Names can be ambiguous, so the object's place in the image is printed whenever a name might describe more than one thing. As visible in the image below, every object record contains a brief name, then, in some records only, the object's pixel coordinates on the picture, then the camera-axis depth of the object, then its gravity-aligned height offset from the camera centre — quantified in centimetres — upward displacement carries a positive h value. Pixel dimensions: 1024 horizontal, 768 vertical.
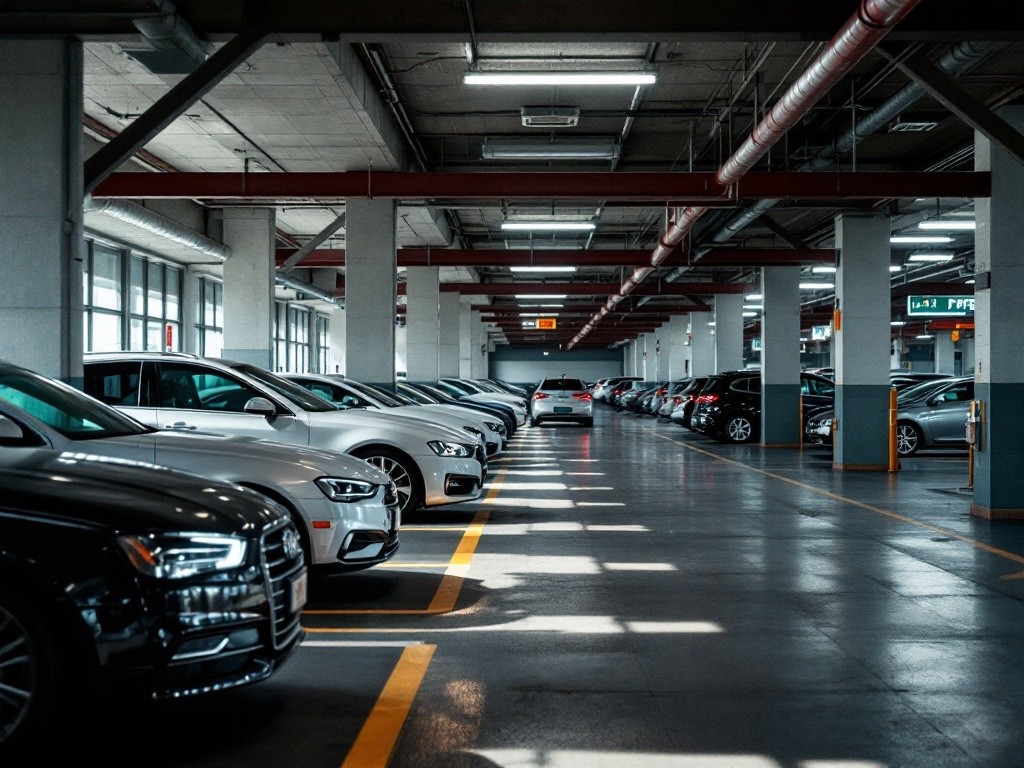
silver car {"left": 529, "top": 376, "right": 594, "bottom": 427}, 3075 -65
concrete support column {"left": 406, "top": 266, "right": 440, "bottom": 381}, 2759 +155
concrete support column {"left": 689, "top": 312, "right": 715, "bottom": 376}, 4297 +159
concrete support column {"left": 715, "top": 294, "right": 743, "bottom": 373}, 3553 +187
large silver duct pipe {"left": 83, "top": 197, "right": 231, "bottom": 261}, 1700 +283
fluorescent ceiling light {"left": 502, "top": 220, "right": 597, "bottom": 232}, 1925 +293
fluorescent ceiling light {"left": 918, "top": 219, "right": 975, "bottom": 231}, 1817 +280
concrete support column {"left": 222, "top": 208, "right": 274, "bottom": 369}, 2173 +200
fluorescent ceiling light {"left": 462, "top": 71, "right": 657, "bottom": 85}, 1033 +307
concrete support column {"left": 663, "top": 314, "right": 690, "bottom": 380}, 4884 +243
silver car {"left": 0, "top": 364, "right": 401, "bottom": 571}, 548 -52
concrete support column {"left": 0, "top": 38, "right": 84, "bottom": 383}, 836 +140
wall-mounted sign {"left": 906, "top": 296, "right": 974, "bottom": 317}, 2852 +211
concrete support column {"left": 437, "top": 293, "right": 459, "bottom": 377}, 3450 +170
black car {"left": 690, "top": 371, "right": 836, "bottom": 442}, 2433 -54
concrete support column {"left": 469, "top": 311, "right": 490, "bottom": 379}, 4725 +143
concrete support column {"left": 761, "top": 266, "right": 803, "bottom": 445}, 2338 -3
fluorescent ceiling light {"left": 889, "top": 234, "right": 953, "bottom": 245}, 2012 +279
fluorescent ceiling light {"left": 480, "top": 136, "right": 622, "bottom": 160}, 1487 +336
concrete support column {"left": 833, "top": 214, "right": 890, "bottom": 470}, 1766 +69
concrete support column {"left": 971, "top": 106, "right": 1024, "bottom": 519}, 1098 +32
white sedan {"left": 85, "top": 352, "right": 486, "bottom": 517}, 893 -31
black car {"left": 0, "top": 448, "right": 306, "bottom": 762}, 352 -76
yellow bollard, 1688 -104
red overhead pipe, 715 +258
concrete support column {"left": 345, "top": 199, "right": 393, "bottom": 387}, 1822 +162
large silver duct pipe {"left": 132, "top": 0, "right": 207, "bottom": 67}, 845 +291
